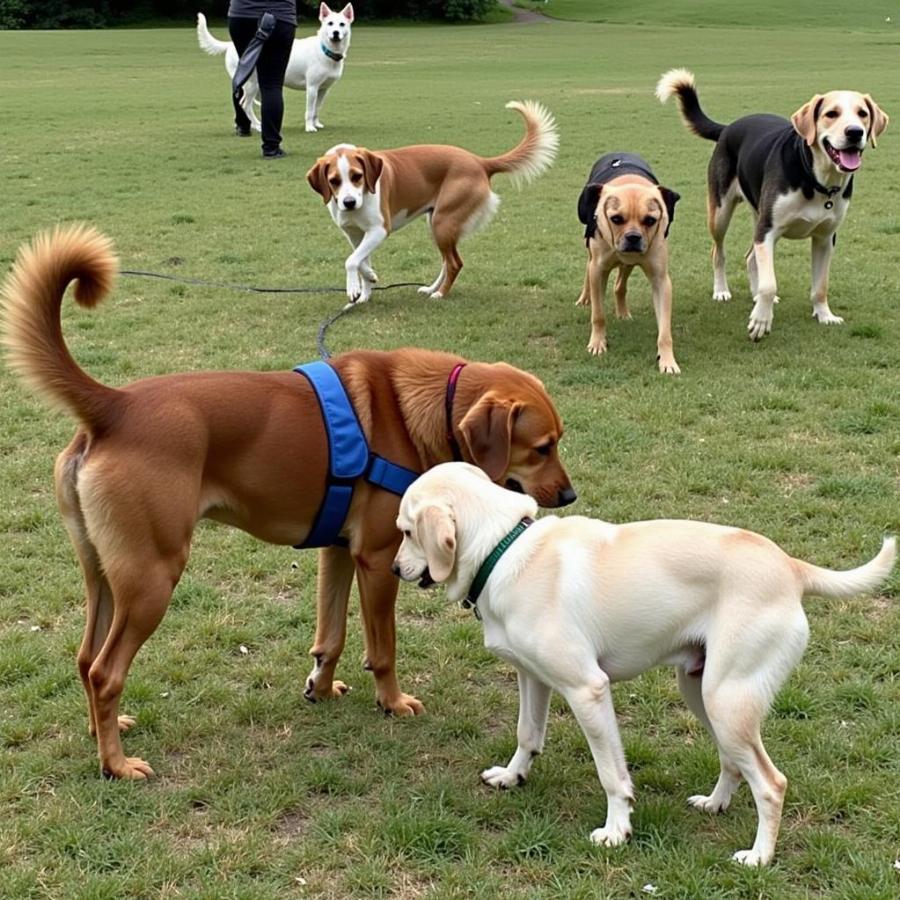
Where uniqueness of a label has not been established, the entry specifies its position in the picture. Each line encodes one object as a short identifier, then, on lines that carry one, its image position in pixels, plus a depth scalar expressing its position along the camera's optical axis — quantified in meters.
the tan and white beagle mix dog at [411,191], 9.89
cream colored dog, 3.15
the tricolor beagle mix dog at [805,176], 8.34
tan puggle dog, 8.10
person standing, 17.33
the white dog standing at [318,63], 21.88
